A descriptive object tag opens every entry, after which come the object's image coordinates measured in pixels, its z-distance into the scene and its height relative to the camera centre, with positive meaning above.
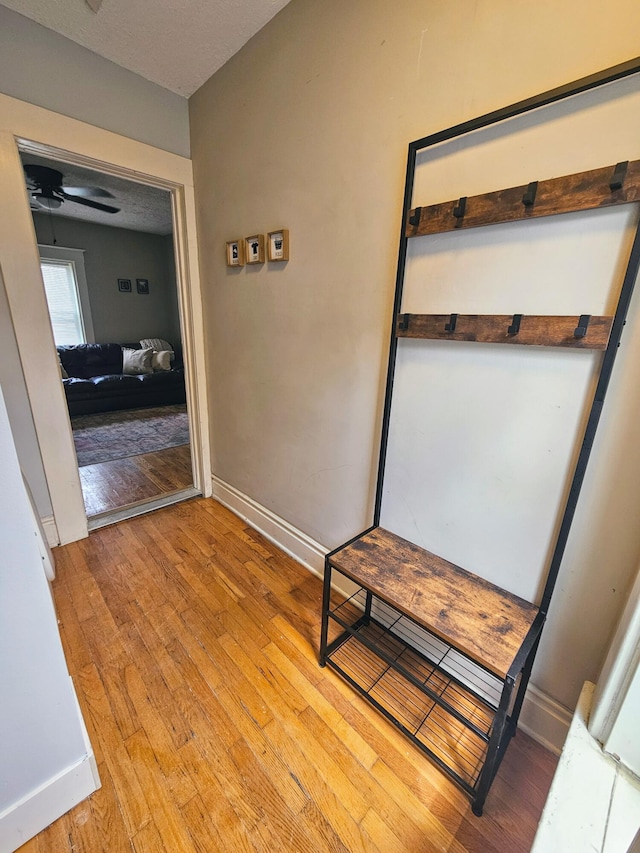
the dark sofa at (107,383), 4.66 -0.96
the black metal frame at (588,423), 0.80 -0.18
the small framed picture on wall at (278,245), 1.64 +0.35
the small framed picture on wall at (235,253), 1.89 +0.35
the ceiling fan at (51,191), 2.92 +1.10
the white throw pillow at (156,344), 5.73 -0.48
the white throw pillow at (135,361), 5.34 -0.71
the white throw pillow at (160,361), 5.48 -0.71
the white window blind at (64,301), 5.13 +0.15
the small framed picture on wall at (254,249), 1.78 +0.35
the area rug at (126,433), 3.56 -1.37
